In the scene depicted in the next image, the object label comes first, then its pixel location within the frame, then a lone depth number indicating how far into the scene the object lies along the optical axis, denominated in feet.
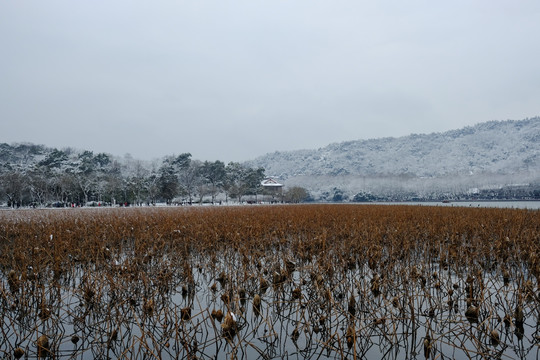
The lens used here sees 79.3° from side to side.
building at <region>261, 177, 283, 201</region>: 247.09
